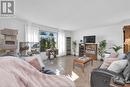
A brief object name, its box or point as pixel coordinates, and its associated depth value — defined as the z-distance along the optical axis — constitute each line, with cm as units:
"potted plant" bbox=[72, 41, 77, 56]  527
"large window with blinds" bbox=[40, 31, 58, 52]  398
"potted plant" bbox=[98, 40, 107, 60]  386
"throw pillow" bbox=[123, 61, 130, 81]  105
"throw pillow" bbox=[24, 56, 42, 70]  145
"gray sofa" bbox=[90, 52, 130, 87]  99
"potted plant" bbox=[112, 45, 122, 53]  332
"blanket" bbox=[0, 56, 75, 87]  74
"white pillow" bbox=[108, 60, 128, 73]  126
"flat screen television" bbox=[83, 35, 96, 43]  428
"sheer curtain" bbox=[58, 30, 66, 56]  489
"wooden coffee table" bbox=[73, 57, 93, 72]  255
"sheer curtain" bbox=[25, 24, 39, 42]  333
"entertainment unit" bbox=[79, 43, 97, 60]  425
